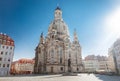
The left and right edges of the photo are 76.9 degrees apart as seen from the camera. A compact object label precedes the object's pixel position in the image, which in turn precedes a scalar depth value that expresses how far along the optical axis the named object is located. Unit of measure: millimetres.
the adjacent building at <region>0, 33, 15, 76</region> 26654
